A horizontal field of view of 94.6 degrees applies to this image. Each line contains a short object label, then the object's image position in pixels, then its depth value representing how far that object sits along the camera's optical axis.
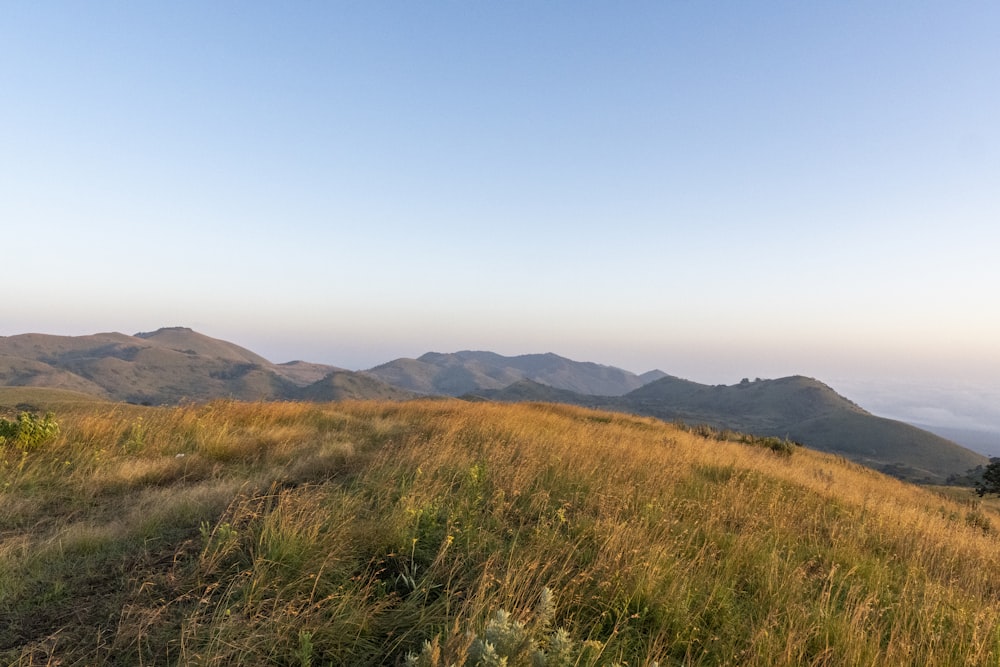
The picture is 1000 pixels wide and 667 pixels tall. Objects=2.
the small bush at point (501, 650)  2.14
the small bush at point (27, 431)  6.12
